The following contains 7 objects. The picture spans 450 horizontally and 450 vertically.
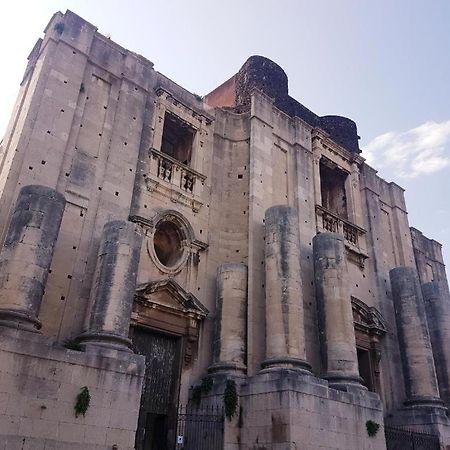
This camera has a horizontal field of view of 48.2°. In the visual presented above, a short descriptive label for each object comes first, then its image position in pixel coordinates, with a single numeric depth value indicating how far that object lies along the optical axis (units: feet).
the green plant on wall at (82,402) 31.68
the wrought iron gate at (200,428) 39.96
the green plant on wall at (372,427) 42.73
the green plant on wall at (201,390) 42.91
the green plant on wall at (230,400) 40.45
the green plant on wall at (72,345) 35.80
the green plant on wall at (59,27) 48.44
